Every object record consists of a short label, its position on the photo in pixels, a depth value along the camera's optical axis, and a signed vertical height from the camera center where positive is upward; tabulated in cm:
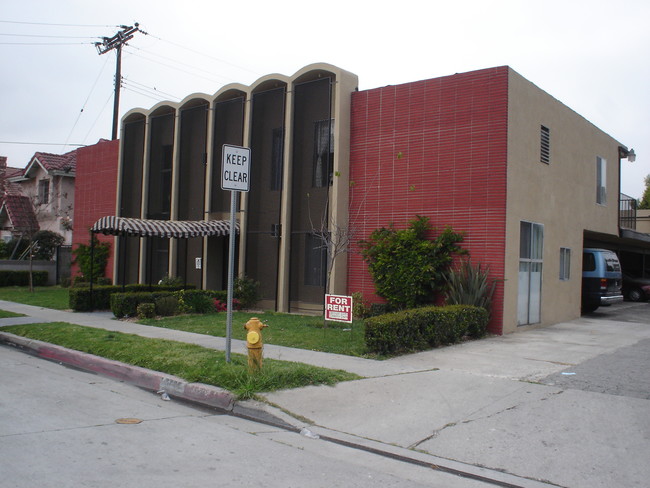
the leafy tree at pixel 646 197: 6128 +824
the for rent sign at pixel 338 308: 1172 -87
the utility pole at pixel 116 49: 3250 +1136
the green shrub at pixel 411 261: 1494 +13
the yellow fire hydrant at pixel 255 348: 834 -121
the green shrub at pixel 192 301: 1695 -120
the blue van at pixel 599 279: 1913 -20
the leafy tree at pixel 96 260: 2561 -20
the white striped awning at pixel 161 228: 1747 +91
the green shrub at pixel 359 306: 1645 -115
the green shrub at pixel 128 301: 1625 -121
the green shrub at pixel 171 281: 2059 -79
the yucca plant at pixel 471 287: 1406 -43
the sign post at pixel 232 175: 890 +127
